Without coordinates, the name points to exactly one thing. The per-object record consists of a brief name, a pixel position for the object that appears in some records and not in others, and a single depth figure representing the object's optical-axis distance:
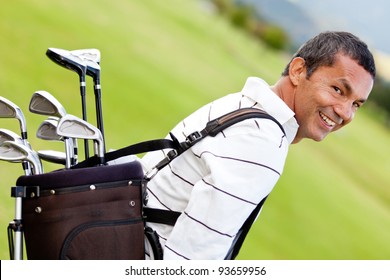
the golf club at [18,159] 3.41
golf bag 3.38
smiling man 3.39
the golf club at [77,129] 3.42
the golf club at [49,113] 3.53
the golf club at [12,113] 3.53
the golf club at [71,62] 3.54
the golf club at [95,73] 3.60
